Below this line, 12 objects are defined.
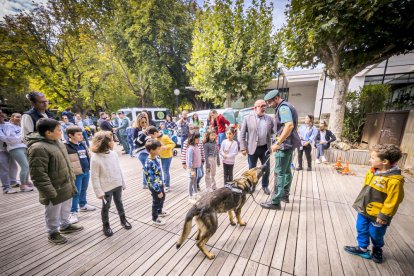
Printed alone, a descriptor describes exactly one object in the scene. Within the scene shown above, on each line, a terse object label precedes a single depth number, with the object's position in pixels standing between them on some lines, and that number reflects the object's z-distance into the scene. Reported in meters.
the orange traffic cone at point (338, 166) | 5.32
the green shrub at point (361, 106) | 7.50
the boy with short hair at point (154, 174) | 2.64
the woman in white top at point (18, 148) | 3.93
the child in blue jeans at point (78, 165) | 2.89
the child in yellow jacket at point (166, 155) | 3.91
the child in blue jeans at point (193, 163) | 3.43
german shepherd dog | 1.99
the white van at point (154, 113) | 12.40
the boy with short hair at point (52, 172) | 2.09
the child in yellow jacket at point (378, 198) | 1.71
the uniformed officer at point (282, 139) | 2.82
